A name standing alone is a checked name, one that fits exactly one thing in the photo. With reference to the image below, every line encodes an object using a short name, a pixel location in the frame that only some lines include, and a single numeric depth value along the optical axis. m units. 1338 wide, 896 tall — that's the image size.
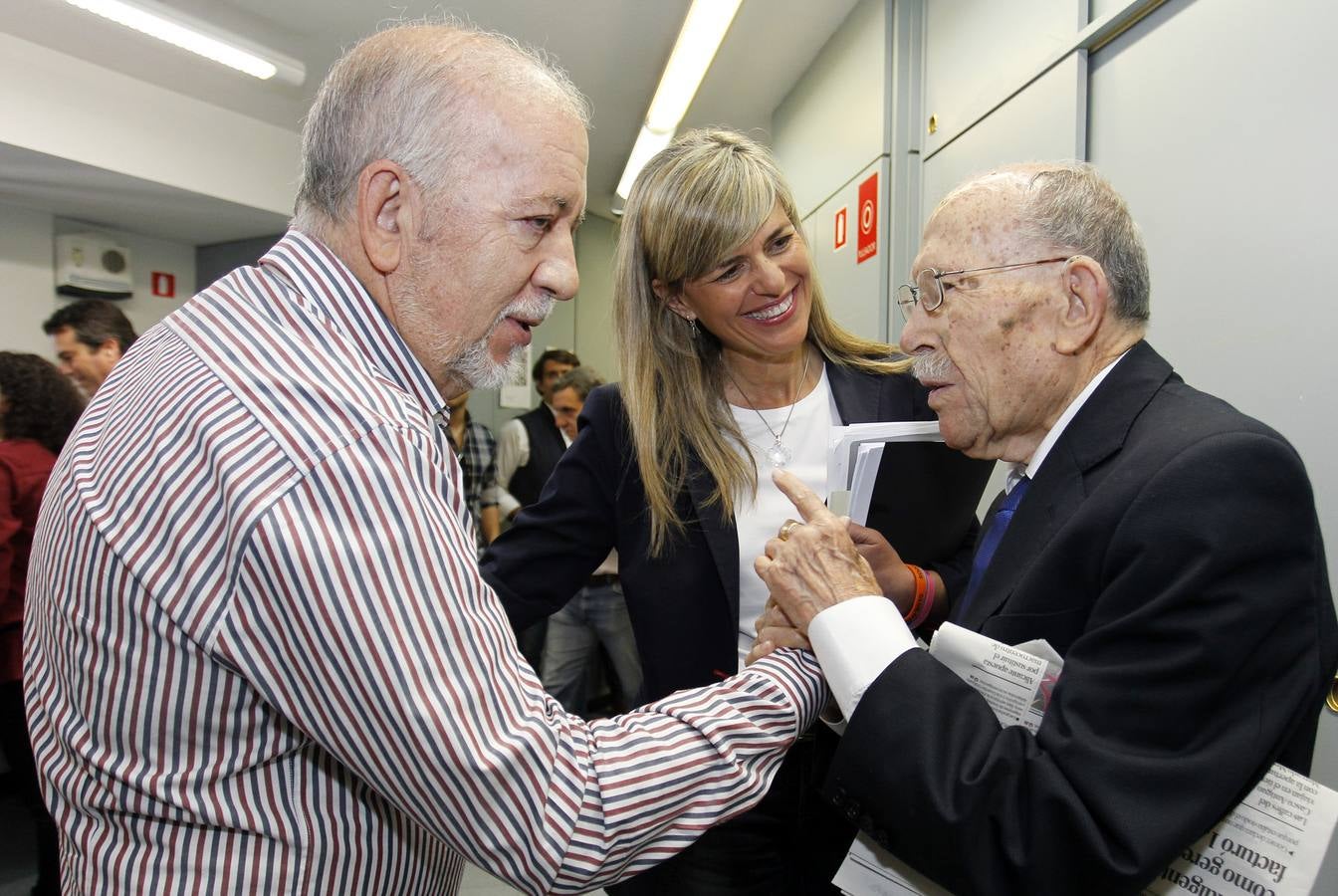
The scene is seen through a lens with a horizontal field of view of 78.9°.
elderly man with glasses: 0.85
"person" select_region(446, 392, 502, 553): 3.86
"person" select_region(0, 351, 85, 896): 2.90
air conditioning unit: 5.43
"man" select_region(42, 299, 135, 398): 3.48
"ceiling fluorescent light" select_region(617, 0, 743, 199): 3.38
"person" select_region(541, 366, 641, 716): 3.70
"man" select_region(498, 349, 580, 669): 4.44
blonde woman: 1.47
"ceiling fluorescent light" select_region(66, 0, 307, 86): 3.69
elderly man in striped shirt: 0.71
